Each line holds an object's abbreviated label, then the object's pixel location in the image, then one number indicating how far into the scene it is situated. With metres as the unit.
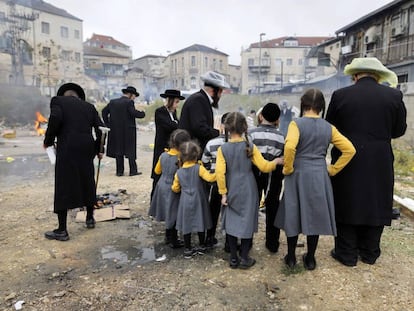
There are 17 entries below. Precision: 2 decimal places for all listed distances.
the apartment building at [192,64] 56.97
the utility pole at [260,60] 57.12
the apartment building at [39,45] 29.77
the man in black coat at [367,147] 3.29
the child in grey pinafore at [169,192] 3.71
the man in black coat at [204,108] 3.86
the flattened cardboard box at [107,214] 4.87
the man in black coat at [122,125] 7.51
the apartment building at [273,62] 60.56
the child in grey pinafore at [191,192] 3.54
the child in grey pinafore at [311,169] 3.11
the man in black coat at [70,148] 4.01
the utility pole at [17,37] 28.83
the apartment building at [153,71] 57.09
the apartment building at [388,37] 21.25
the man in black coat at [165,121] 4.71
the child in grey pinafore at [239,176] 3.24
